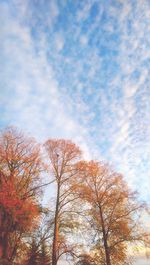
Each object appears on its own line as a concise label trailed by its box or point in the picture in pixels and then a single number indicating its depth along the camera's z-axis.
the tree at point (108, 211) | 16.93
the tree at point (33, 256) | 16.71
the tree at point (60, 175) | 16.00
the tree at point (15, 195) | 15.50
